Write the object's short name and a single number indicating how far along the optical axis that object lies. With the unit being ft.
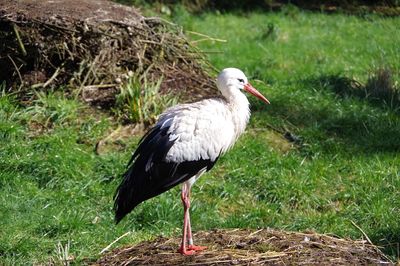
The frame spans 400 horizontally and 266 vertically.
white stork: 46.14
